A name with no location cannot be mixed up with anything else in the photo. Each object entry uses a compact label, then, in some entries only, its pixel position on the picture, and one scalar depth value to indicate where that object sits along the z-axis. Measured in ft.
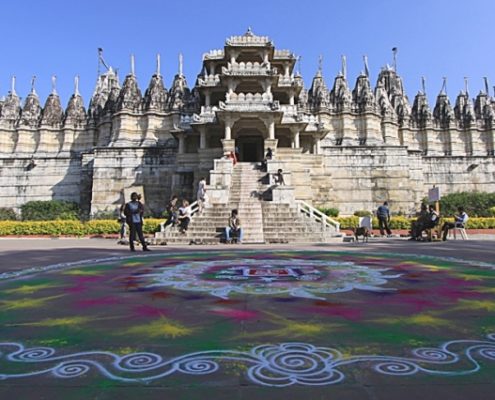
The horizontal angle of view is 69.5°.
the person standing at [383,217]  58.13
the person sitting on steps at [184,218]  51.49
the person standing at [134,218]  35.53
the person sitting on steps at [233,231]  46.98
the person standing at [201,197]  55.30
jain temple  89.81
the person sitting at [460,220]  53.83
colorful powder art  7.93
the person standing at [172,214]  53.93
